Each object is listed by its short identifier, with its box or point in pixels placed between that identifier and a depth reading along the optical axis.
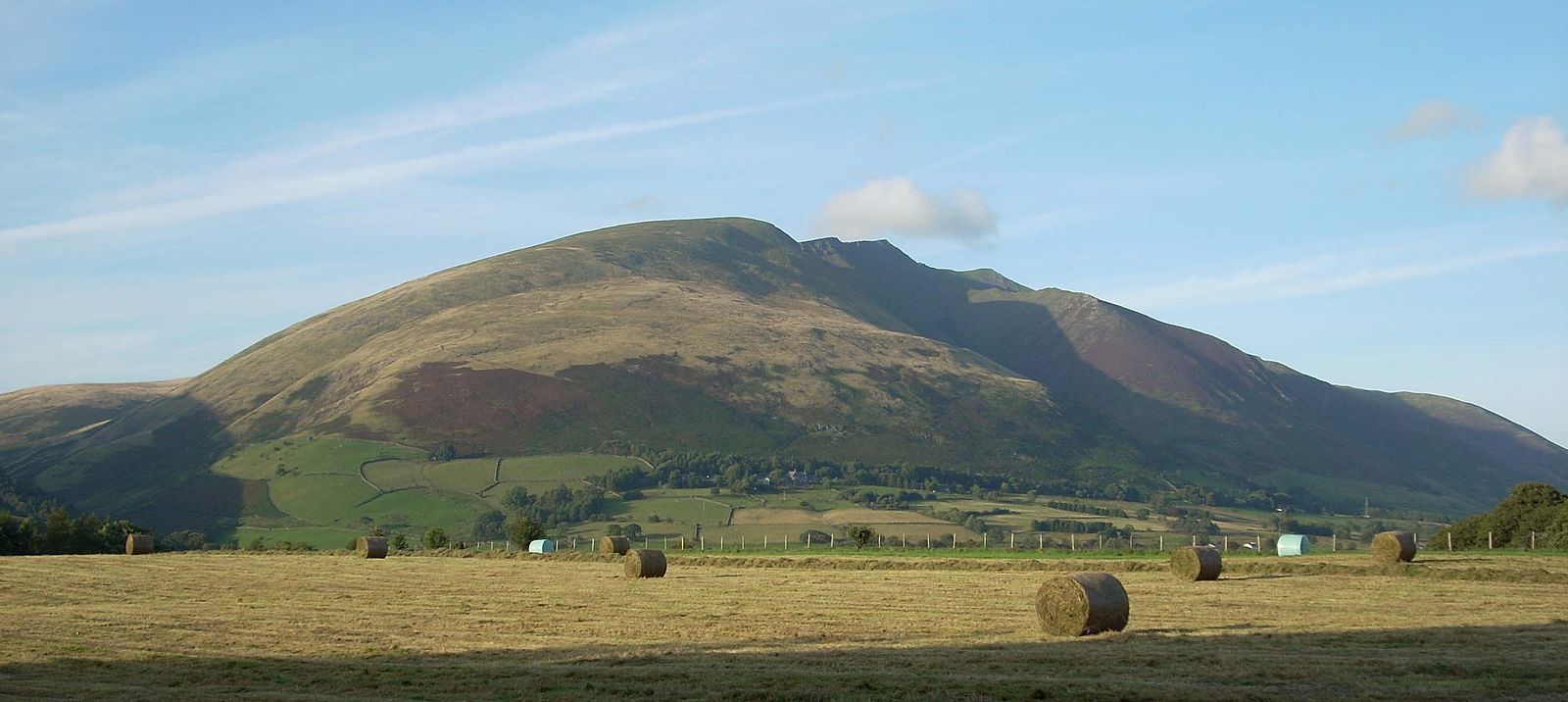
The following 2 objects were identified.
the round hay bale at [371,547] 62.62
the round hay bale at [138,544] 64.00
